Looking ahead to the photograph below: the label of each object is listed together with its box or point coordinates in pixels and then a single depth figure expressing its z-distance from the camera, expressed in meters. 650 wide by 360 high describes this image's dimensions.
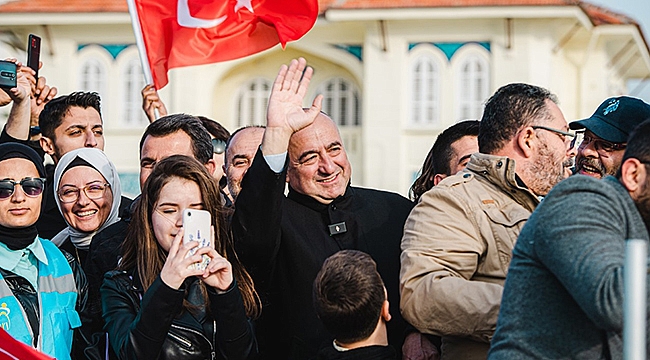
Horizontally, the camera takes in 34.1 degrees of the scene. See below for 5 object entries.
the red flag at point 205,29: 7.31
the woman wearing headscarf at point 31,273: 4.55
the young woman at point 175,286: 4.05
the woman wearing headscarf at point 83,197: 5.59
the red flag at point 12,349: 4.17
